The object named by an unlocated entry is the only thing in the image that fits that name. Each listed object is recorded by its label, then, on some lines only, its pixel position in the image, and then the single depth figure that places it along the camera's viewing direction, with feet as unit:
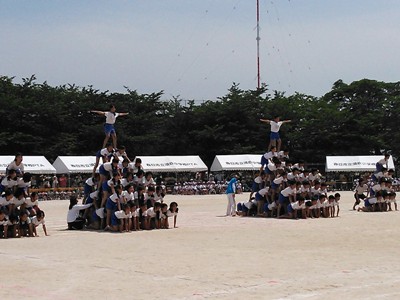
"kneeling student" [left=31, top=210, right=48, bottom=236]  61.77
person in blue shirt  86.79
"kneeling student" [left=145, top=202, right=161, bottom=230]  69.00
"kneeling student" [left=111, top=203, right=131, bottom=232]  66.28
